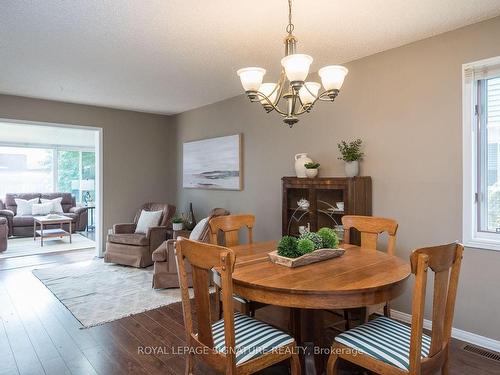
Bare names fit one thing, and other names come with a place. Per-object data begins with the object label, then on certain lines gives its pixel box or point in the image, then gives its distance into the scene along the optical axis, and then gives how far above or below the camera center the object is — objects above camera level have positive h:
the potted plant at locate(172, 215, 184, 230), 4.88 -0.56
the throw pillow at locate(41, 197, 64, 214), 7.90 -0.46
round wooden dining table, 1.50 -0.47
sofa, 7.26 -0.65
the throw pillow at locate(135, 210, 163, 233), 5.08 -0.54
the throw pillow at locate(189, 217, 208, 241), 3.77 -0.52
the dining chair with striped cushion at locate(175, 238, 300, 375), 1.44 -0.77
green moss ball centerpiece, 1.91 -0.39
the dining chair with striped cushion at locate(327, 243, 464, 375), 1.36 -0.76
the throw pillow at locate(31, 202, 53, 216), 7.58 -0.53
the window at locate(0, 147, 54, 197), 8.19 +0.42
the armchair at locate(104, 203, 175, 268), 4.68 -0.86
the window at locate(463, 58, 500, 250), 2.54 +0.24
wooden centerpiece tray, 1.88 -0.43
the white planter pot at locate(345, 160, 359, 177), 3.15 +0.18
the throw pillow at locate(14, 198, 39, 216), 7.55 -0.48
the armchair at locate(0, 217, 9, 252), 5.74 -0.85
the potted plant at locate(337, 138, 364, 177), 3.15 +0.29
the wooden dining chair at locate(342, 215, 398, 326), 2.43 -0.33
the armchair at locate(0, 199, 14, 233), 7.12 -0.63
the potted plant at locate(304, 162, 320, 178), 3.45 +0.18
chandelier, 1.87 +0.66
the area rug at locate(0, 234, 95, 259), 5.79 -1.16
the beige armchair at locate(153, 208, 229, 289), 3.76 -0.91
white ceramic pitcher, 3.54 +0.24
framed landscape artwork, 4.73 +0.36
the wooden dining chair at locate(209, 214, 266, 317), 2.53 -0.38
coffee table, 6.57 -0.80
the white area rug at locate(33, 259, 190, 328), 3.20 -1.20
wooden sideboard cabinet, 3.04 -0.14
